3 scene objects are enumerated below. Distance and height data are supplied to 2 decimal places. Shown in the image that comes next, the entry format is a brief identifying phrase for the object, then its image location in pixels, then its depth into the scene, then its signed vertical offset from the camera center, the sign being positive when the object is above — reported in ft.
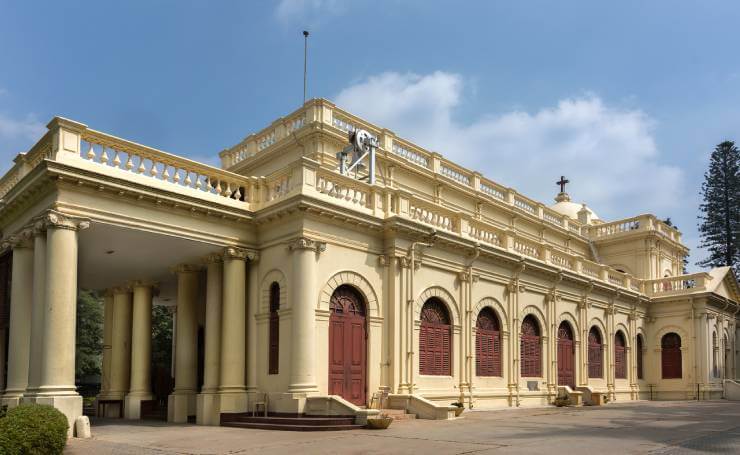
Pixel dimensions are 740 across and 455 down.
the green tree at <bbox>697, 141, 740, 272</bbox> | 175.73 +26.36
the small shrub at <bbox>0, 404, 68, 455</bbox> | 36.55 -6.34
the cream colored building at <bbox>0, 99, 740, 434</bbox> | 56.13 +3.47
